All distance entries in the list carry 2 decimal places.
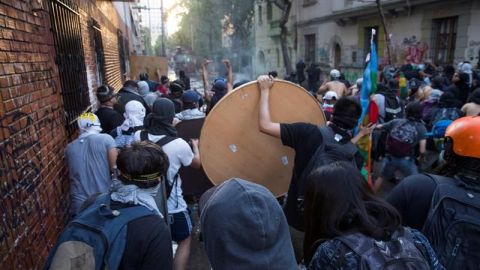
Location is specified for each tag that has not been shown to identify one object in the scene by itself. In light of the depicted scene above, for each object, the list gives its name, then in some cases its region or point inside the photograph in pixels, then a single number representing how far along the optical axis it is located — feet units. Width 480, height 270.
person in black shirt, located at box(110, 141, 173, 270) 4.94
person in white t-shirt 9.00
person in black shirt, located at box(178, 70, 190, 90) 33.22
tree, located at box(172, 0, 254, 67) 106.63
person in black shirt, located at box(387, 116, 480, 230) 5.32
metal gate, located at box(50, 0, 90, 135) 12.10
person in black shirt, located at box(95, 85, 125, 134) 13.70
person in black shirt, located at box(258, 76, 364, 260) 8.68
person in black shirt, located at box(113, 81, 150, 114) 15.87
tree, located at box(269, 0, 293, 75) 67.26
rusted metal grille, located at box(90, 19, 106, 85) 21.23
